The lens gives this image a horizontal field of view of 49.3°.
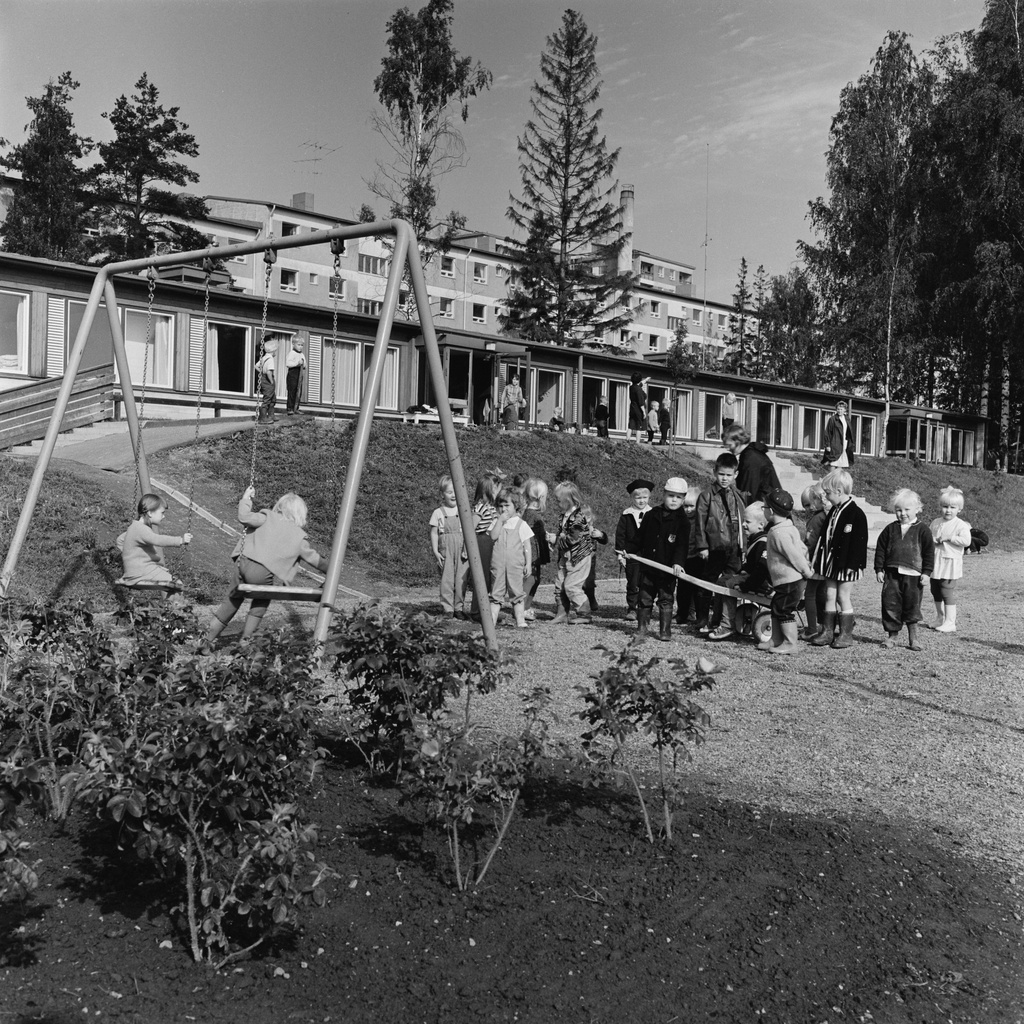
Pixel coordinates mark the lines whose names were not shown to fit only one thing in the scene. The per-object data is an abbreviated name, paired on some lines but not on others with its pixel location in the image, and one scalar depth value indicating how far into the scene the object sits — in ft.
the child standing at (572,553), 33.91
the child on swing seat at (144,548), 28.04
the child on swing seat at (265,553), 25.66
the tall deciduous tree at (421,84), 122.93
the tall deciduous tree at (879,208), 131.03
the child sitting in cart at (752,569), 31.17
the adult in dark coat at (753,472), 35.45
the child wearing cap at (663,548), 31.12
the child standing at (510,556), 32.94
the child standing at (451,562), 34.40
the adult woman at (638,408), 109.91
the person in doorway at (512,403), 98.05
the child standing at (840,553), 30.73
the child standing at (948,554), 35.12
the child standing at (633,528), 32.14
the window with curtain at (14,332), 74.43
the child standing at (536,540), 34.86
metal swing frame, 24.21
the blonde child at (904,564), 31.65
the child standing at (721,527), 32.30
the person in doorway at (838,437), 73.31
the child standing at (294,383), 68.16
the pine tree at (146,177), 145.59
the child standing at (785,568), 29.43
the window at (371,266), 198.08
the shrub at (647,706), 13.83
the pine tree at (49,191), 142.51
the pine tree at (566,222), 167.94
